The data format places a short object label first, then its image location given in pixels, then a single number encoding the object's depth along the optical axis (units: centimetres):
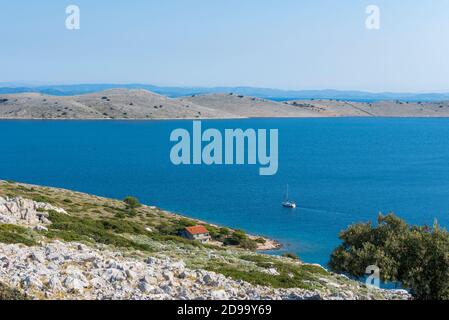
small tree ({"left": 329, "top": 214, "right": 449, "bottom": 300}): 2297
